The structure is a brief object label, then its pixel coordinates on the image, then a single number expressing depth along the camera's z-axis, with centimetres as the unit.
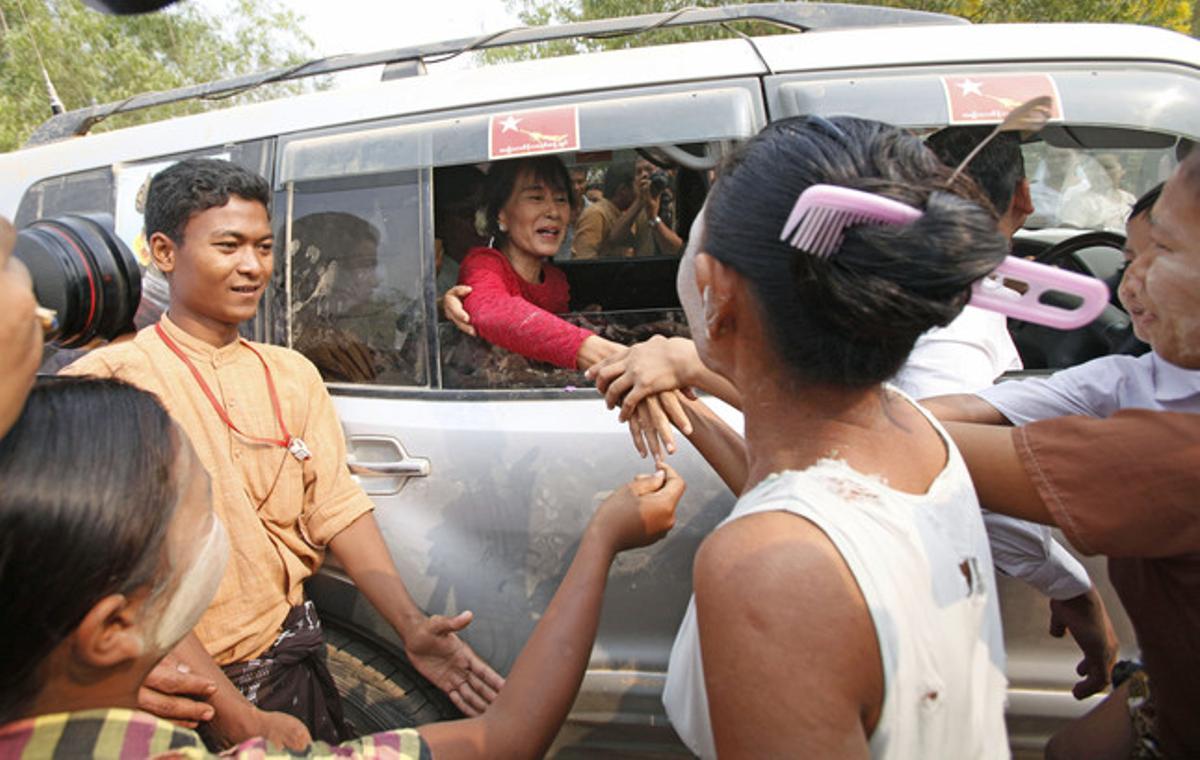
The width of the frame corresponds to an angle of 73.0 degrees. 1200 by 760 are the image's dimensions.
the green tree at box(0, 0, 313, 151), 1174
